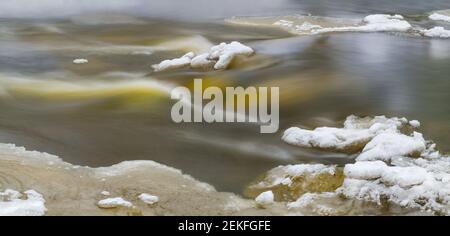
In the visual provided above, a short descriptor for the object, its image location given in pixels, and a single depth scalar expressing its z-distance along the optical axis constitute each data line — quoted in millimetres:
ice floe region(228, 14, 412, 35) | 11844
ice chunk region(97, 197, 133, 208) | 4414
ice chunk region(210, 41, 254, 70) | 8670
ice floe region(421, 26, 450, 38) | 11266
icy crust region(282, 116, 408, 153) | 5617
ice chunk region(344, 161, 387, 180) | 4684
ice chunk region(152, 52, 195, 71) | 8766
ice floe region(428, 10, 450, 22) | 13432
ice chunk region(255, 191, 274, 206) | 4602
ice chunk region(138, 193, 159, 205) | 4531
